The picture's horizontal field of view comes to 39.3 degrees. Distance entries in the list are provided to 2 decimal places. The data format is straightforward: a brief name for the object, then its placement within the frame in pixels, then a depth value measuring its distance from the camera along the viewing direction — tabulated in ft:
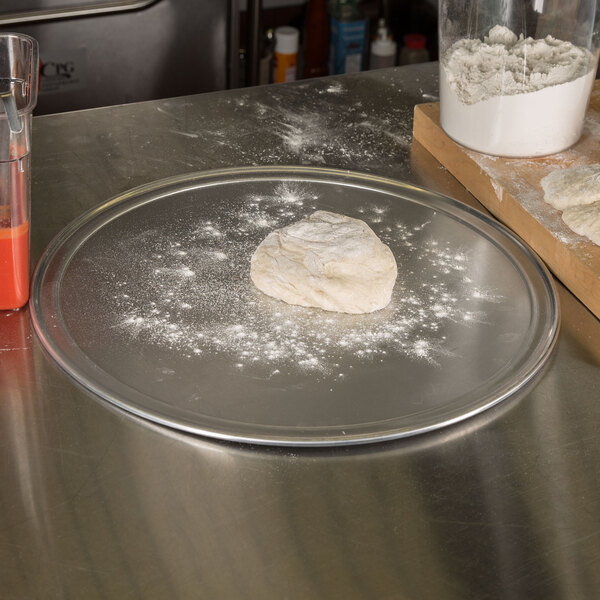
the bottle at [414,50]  6.86
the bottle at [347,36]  6.63
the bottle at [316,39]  6.77
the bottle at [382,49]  6.70
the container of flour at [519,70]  3.13
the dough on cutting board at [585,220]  2.79
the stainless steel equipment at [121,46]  4.84
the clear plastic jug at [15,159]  2.37
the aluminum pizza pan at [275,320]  2.26
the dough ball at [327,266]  2.62
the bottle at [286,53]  6.47
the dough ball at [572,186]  2.92
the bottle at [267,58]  6.59
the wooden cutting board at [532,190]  2.75
